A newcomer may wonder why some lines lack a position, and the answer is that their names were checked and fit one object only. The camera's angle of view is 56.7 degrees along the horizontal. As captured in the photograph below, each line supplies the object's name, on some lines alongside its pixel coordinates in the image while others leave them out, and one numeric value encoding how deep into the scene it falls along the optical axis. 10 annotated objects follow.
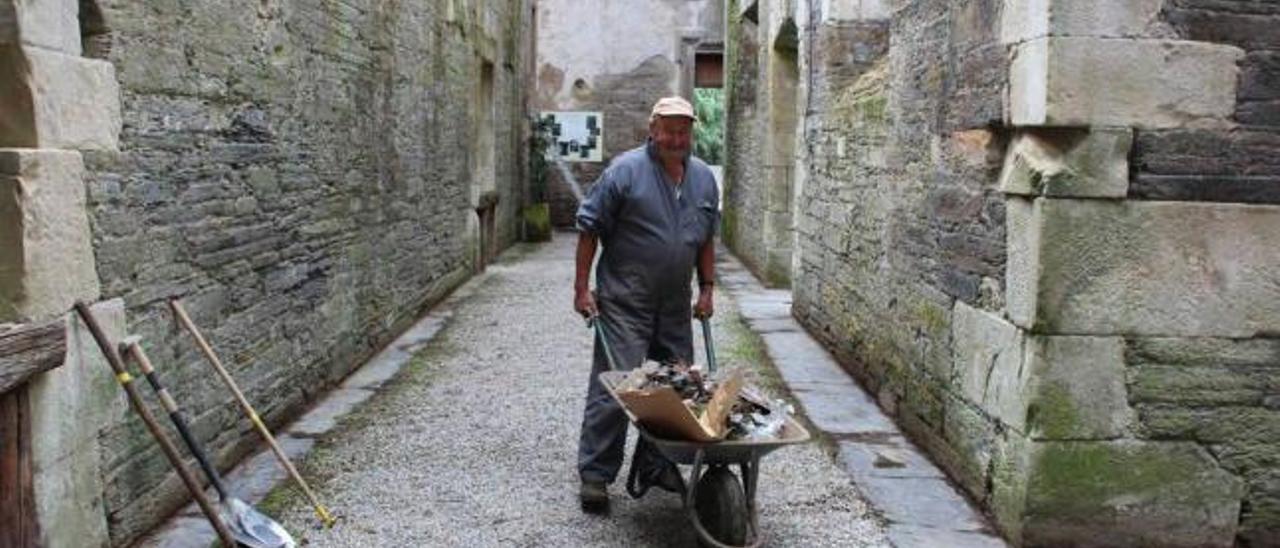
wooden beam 3.21
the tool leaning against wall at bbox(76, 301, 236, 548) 3.70
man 4.56
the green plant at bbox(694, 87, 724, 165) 19.84
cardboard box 3.72
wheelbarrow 3.79
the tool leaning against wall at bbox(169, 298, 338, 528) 4.36
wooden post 3.38
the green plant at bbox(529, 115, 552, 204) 18.05
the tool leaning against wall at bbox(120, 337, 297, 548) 3.90
